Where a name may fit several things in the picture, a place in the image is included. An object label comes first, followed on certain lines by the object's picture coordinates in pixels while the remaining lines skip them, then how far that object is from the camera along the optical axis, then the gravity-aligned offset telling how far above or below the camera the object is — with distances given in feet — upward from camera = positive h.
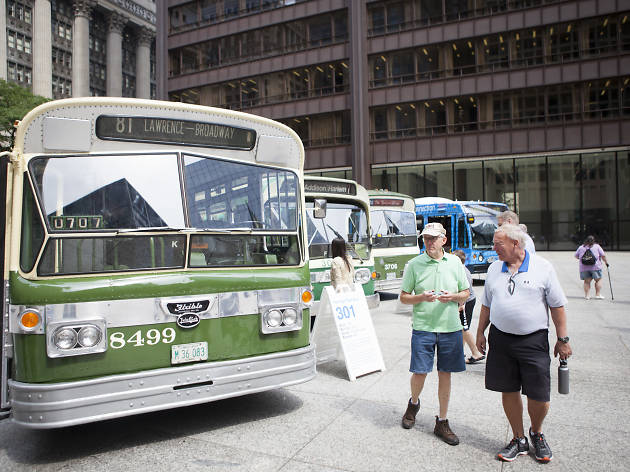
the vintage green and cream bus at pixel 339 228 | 35.27 +0.88
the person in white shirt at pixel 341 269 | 27.78 -1.49
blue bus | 63.31 +1.59
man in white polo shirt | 13.44 -2.41
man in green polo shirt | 15.52 -2.11
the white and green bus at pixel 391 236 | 47.21 +0.35
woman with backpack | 44.61 -2.21
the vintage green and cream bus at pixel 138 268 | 14.15 -0.68
